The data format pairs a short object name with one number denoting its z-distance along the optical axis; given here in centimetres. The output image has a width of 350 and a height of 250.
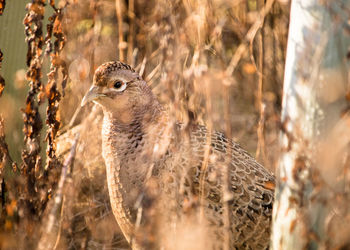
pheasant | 634
